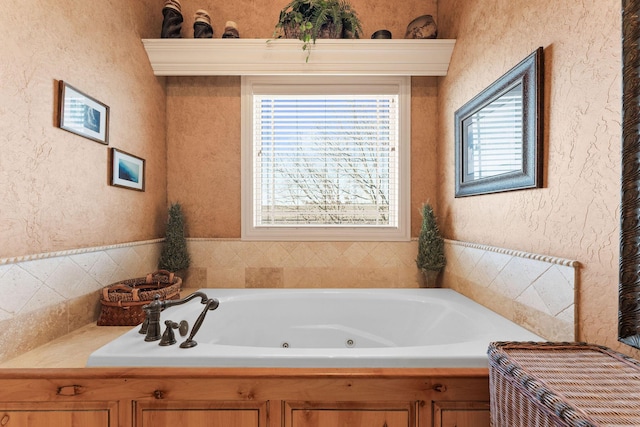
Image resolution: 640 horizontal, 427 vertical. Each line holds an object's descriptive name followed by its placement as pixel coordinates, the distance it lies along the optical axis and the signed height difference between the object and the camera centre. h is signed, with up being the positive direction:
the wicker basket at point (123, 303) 1.57 -0.42
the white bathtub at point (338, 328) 1.15 -0.52
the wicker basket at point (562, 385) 0.68 -0.39
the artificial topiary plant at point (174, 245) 2.27 -0.20
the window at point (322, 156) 2.43 +0.47
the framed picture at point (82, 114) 1.45 +0.49
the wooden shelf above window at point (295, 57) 2.22 +1.11
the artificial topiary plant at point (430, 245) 2.23 -0.18
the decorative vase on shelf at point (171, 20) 2.24 +1.36
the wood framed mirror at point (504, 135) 1.35 +0.42
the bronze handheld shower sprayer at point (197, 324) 1.22 -0.43
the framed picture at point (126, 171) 1.83 +0.27
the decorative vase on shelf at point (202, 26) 2.28 +1.34
